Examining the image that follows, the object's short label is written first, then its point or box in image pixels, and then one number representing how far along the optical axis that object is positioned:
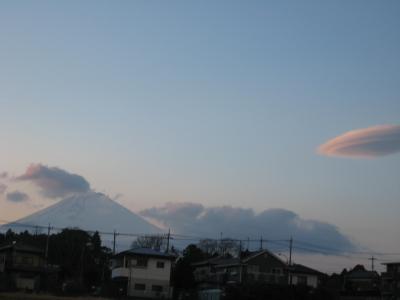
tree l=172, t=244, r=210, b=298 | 74.62
